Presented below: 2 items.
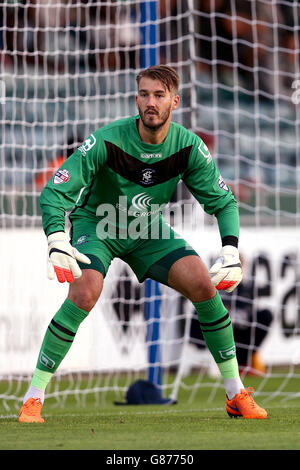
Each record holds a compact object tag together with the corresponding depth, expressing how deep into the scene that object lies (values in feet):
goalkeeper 30.40
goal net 54.85
